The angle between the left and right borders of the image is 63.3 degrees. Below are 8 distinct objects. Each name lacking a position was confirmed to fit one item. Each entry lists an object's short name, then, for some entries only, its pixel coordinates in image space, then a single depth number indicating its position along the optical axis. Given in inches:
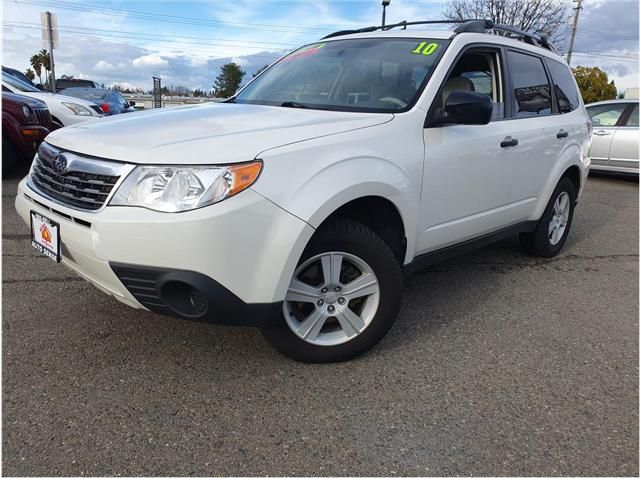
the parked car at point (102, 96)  486.9
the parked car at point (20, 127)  259.3
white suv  82.2
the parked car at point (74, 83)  709.3
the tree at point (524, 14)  971.9
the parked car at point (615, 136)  366.6
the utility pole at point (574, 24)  1027.9
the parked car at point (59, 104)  315.5
